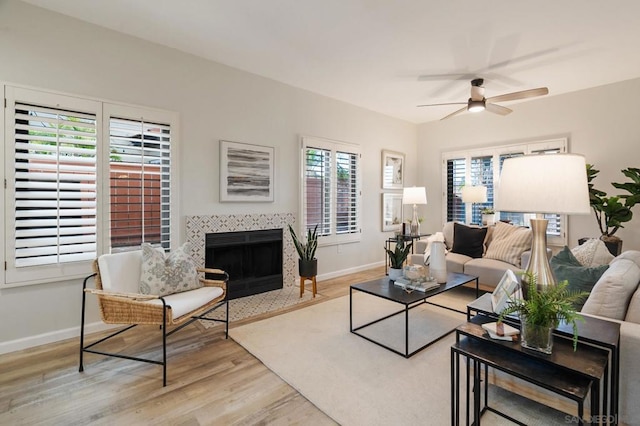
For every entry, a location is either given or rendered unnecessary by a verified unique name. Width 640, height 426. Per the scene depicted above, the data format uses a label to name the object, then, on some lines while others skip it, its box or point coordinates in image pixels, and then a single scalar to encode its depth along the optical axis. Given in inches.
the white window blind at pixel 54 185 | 99.7
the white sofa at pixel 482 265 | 142.5
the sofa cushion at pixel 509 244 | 147.9
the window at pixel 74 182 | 99.1
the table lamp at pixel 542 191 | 54.7
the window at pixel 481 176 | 185.9
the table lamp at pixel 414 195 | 195.0
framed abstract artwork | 145.9
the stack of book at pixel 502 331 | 57.6
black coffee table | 97.6
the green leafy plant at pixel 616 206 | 147.8
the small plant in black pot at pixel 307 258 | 152.9
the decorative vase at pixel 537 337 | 52.3
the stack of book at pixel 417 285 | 105.4
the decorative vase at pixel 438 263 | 114.3
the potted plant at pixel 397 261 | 116.8
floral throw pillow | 99.7
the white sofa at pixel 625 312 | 58.5
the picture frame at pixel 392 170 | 222.8
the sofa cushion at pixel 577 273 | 79.6
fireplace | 145.5
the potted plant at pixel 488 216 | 198.5
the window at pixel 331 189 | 179.0
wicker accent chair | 85.4
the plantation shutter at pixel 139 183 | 116.4
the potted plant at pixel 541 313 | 50.5
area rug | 70.7
